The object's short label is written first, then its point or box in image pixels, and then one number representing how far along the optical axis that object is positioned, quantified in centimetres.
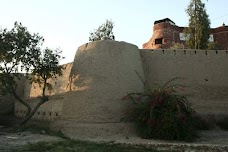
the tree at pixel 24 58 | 1338
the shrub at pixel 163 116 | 1079
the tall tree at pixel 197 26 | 2180
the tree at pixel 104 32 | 2281
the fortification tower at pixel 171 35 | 2875
